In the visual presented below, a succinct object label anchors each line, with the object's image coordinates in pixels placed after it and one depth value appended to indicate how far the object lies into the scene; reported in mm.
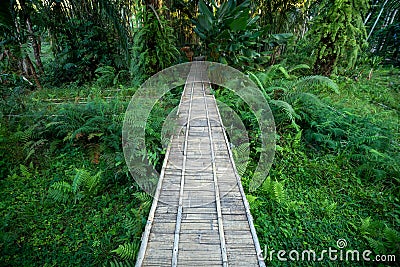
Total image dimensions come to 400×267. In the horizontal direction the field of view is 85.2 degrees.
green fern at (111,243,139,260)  2146
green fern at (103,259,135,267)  2070
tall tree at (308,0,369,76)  5895
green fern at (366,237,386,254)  2320
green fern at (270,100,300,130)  4070
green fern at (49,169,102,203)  3021
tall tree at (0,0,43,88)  3782
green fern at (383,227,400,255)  2312
